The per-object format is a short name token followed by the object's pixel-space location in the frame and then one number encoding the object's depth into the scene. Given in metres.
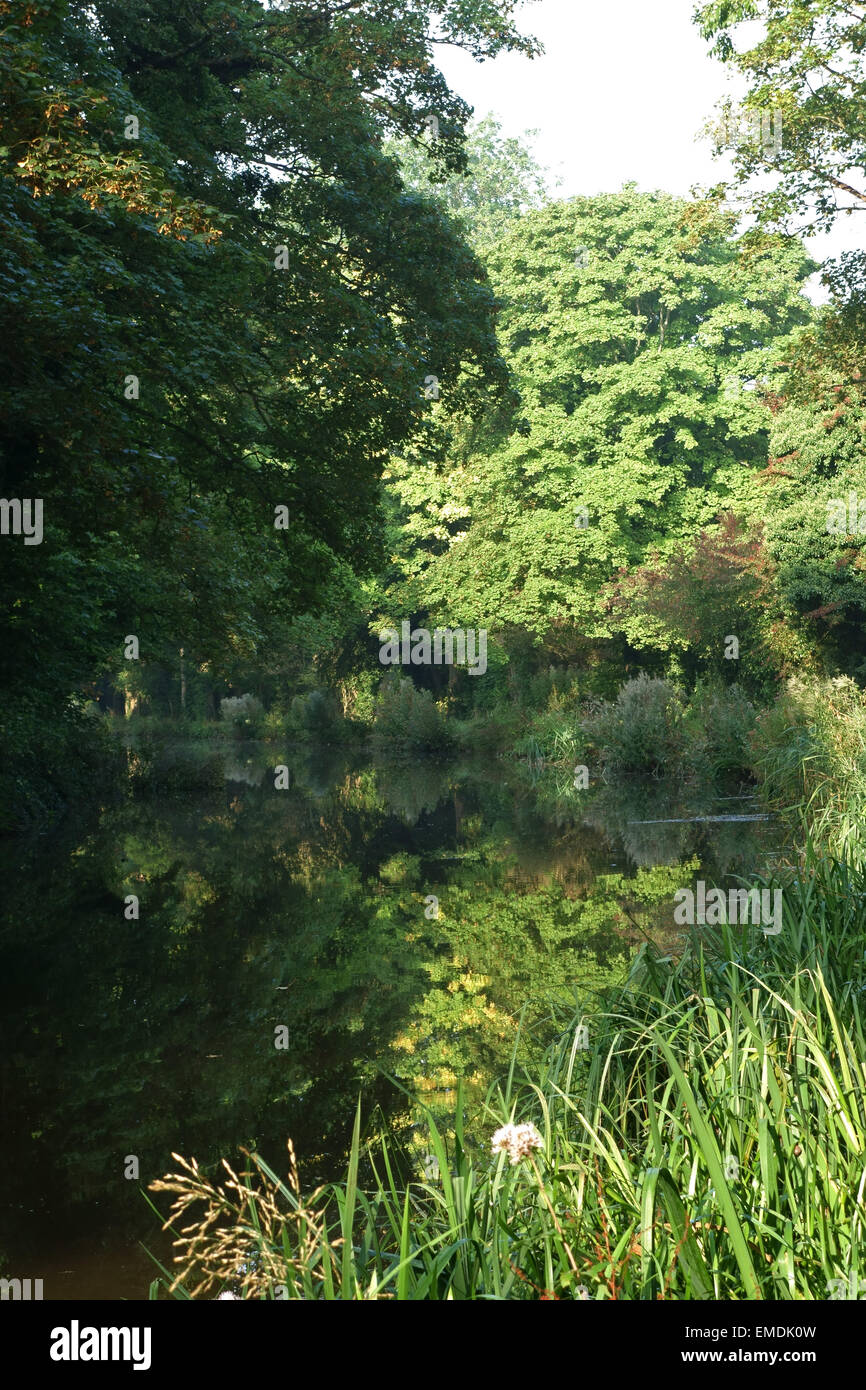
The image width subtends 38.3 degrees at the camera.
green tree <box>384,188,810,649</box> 33.53
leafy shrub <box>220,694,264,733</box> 46.16
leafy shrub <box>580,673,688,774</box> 21.23
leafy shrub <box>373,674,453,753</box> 34.81
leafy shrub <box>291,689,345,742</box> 41.28
